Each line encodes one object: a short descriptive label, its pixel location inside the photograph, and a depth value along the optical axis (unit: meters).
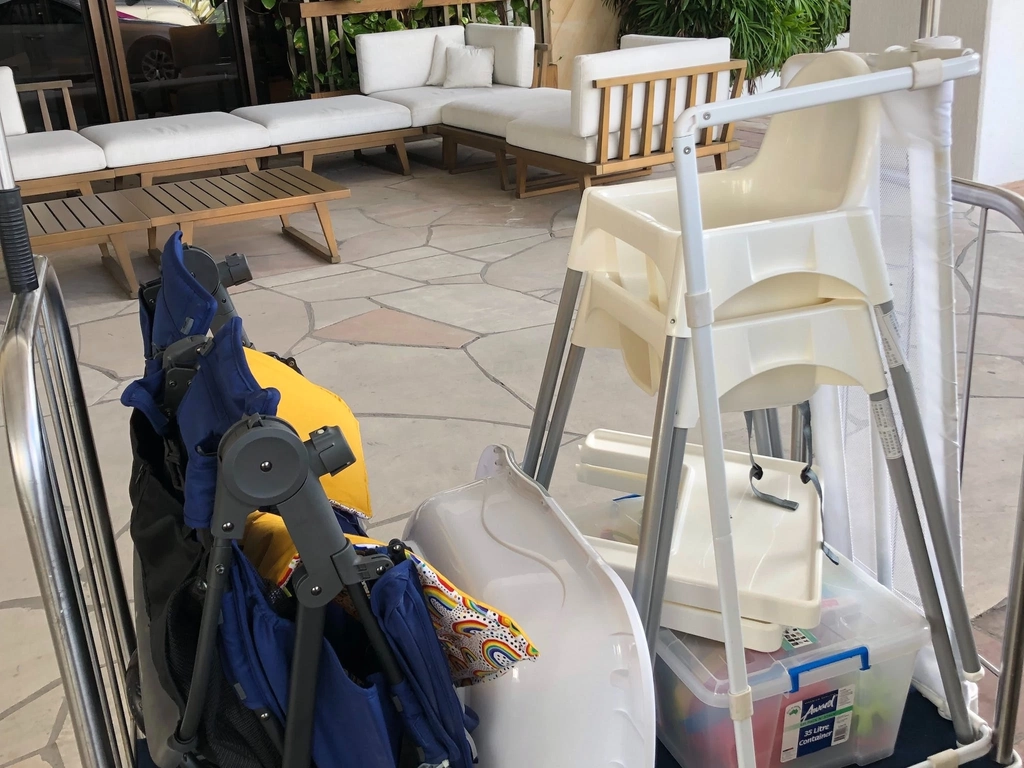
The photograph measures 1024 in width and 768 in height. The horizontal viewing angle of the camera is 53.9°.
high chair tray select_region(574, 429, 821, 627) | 1.34
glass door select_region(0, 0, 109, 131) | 6.59
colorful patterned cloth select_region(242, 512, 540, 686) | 0.97
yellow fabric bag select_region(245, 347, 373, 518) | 1.35
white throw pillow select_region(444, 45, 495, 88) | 6.29
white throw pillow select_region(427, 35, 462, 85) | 6.44
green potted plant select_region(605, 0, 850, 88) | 7.31
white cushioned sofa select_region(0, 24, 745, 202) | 4.66
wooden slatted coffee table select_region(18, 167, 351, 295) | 3.90
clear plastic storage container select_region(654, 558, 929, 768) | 1.34
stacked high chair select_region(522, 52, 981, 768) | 1.11
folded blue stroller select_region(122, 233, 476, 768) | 0.85
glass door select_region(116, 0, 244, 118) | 6.93
